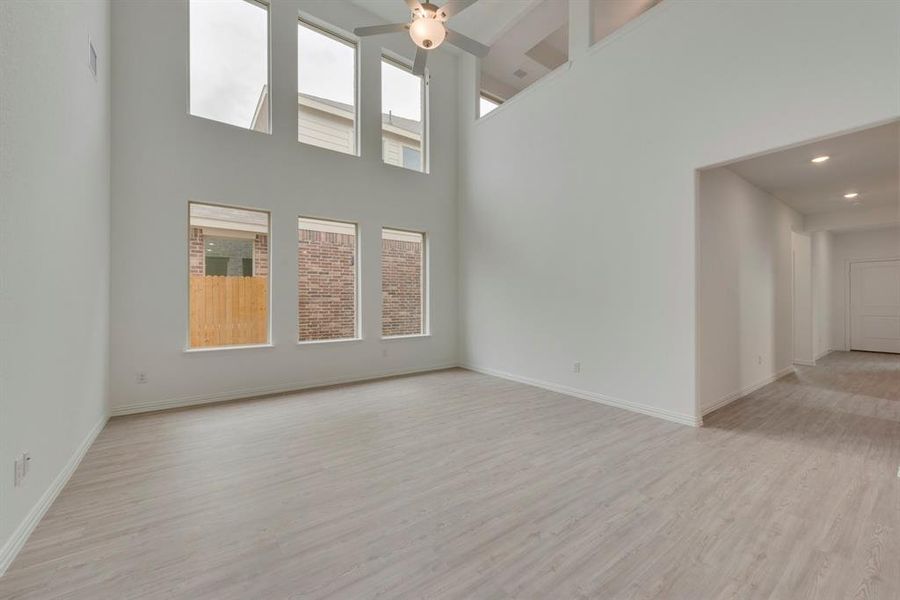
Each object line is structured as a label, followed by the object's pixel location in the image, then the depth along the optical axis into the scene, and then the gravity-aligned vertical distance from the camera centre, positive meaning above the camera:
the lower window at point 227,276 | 4.37 +0.33
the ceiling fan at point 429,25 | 3.00 +2.29
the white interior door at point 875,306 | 7.56 -0.13
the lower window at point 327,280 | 5.07 +0.32
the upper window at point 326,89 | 5.09 +2.99
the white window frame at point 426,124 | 6.12 +2.90
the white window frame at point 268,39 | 4.75 +3.34
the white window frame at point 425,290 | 6.17 +0.20
